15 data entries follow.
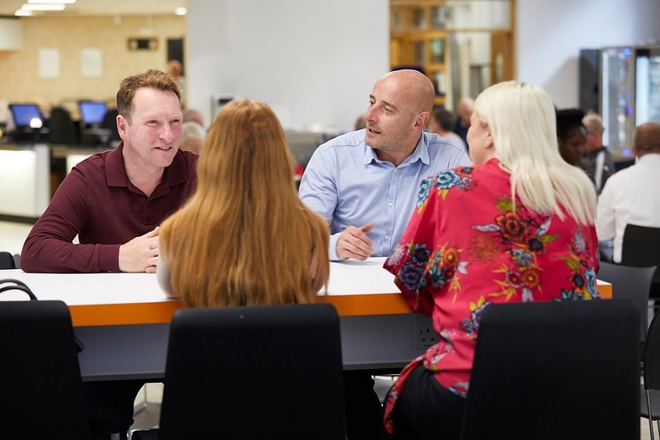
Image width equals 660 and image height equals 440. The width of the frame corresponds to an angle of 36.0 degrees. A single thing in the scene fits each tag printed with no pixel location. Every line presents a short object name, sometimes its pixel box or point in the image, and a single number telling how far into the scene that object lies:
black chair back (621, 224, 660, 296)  5.06
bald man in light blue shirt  3.54
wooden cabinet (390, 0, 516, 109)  12.69
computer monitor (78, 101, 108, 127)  15.03
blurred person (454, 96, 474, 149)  10.82
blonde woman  2.24
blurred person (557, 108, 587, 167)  5.99
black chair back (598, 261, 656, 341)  3.72
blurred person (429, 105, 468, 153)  9.35
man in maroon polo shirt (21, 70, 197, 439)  3.07
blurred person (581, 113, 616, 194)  6.89
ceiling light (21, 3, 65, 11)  14.99
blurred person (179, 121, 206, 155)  5.83
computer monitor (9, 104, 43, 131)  13.92
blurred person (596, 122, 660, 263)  5.55
